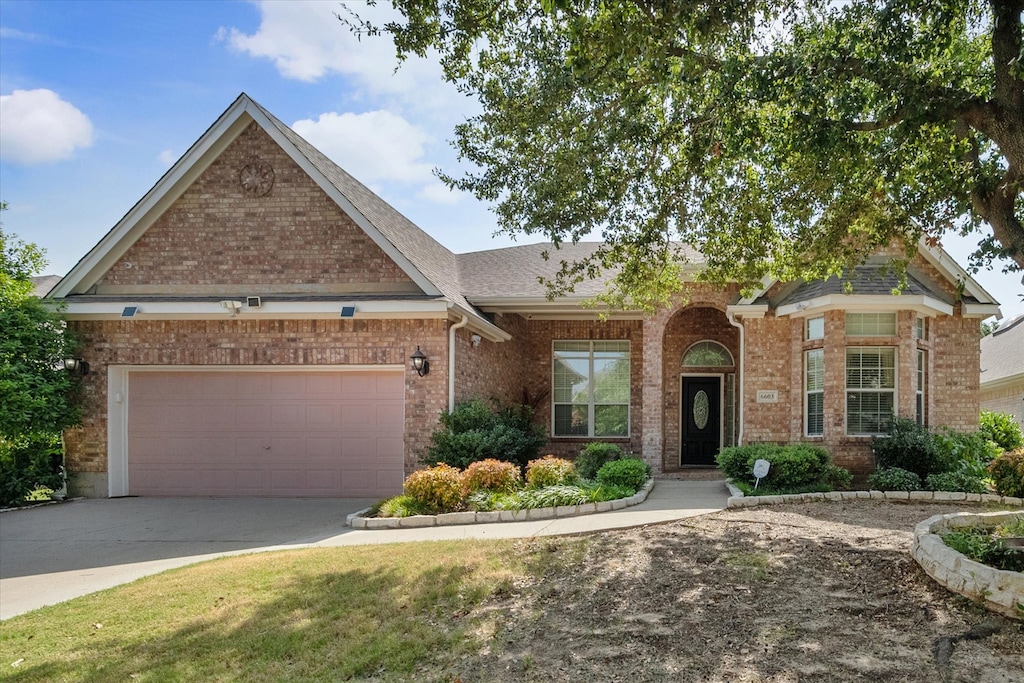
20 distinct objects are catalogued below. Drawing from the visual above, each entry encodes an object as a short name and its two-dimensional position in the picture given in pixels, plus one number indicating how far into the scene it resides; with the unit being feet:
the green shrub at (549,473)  36.76
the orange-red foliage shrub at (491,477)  35.65
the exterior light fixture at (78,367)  44.34
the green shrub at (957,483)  38.47
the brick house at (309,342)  43.27
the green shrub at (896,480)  38.58
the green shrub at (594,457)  42.73
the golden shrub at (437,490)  34.32
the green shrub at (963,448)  40.61
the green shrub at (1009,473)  36.45
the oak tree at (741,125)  23.49
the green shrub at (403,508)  34.40
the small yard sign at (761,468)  37.24
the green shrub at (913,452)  40.01
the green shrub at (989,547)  19.43
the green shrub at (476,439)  40.04
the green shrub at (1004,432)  55.62
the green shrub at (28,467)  42.37
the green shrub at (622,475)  38.63
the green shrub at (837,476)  40.64
